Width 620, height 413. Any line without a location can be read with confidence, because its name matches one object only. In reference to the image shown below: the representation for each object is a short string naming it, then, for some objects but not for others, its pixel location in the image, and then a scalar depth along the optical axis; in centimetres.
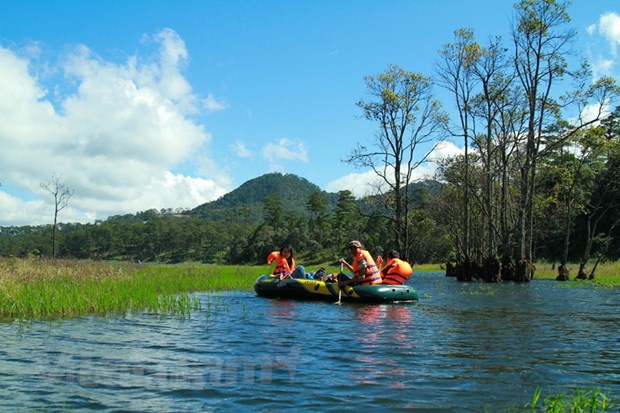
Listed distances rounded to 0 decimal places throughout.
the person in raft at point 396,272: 1688
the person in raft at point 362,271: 1647
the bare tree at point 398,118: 3616
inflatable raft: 1600
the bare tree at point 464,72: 3247
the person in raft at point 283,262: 1932
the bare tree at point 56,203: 4859
